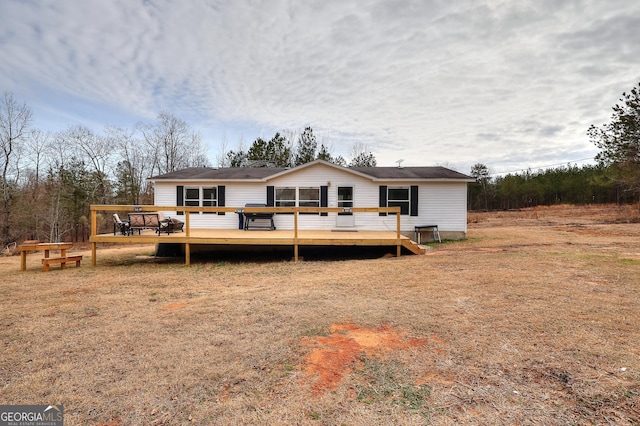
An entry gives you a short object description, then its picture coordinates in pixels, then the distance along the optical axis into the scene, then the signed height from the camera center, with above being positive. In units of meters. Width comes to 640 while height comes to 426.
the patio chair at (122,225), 8.56 -0.44
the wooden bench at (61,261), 7.75 -1.31
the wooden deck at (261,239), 8.59 -0.88
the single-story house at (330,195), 11.90 +0.50
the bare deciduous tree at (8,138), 17.77 +4.29
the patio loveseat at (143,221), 8.83 -0.35
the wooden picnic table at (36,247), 7.54 -0.91
